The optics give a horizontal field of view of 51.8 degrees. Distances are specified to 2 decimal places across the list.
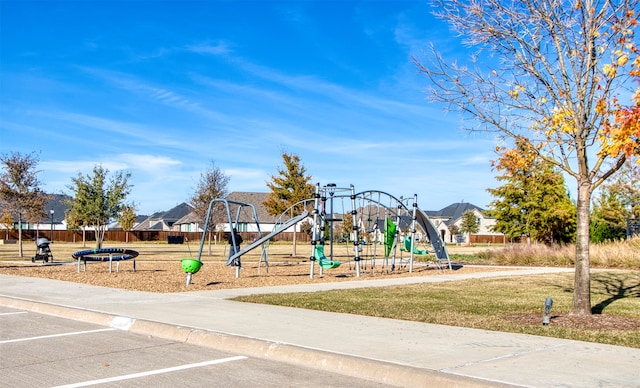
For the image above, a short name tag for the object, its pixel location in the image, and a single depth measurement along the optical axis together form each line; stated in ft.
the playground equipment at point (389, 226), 65.51
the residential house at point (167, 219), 343.40
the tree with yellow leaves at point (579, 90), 31.81
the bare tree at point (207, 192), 122.31
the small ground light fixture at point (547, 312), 30.88
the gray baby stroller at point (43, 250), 82.12
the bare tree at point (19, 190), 92.63
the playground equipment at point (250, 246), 61.35
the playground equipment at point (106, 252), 64.54
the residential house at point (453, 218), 314.82
